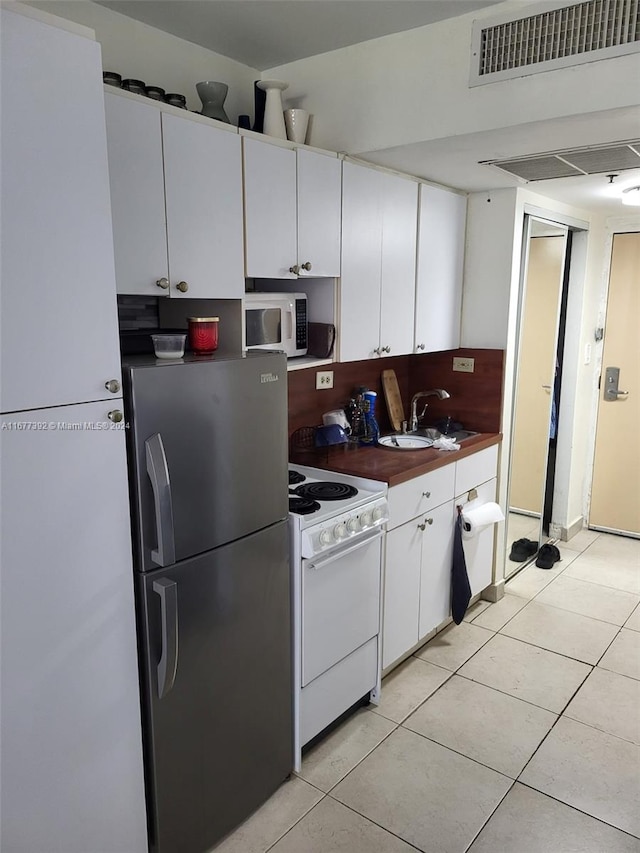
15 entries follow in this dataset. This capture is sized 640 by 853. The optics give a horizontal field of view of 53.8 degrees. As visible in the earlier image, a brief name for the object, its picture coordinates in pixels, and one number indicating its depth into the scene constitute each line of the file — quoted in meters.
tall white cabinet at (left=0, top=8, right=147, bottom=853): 1.31
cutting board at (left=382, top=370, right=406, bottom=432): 3.54
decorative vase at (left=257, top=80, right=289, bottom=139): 2.38
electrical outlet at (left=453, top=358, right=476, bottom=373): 3.55
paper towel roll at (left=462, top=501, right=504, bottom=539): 3.15
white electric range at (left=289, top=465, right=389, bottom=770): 2.19
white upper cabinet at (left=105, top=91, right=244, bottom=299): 1.78
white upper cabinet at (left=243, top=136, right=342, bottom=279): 2.21
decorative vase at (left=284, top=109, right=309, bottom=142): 2.46
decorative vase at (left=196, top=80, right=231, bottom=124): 2.18
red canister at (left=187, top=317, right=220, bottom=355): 2.00
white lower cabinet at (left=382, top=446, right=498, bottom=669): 2.72
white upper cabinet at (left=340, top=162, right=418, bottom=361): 2.69
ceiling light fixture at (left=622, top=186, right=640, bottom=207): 3.31
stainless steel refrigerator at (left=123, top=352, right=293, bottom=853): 1.67
